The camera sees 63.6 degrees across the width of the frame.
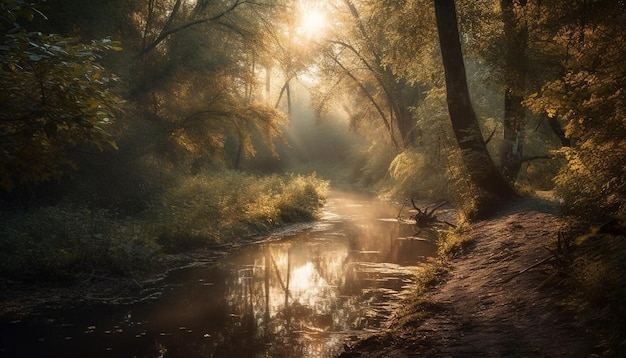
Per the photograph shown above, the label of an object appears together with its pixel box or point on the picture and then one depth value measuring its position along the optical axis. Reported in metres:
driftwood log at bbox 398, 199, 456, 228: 20.33
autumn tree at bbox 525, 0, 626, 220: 7.10
